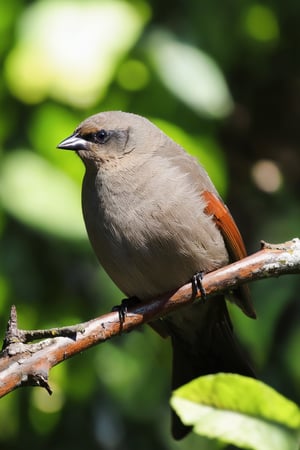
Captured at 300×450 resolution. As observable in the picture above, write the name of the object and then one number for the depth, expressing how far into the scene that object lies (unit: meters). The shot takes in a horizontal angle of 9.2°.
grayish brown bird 7.79
